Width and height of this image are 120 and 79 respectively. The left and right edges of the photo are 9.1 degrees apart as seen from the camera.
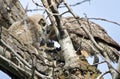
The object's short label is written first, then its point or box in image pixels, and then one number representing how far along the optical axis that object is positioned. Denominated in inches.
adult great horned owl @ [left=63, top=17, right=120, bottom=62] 603.3
